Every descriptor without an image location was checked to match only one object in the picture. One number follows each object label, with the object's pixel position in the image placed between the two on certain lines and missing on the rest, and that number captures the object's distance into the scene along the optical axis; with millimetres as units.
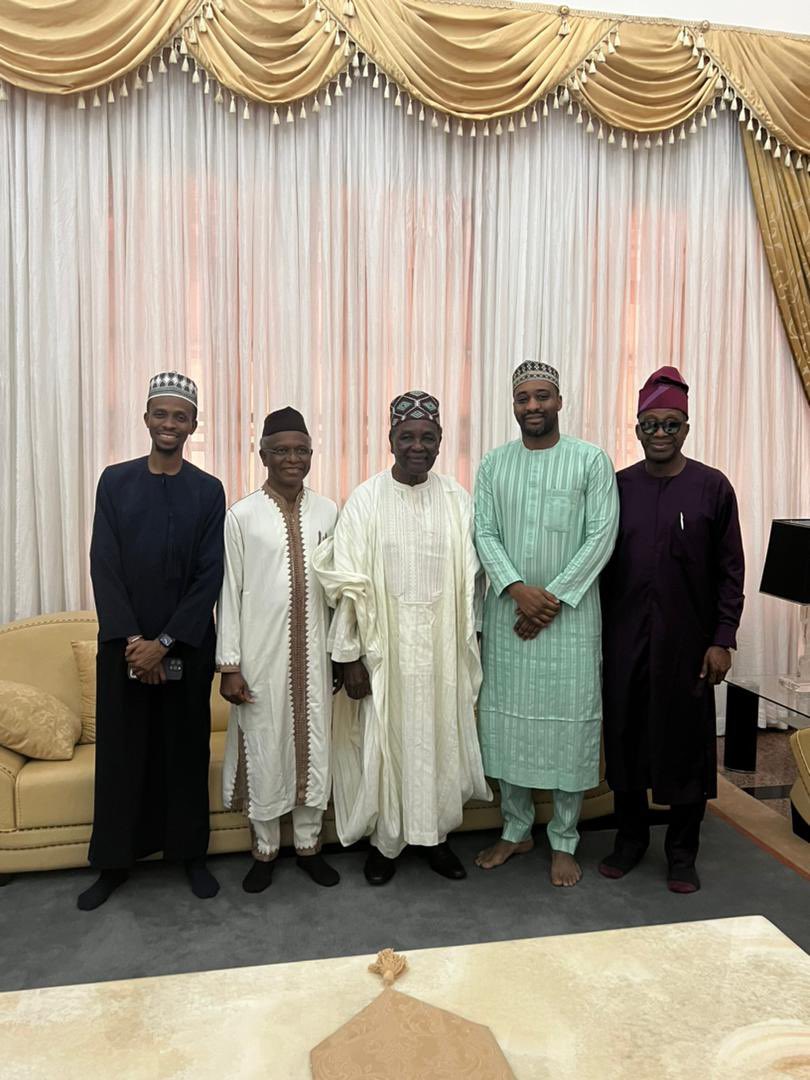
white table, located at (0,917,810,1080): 1383
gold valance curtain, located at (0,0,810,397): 3441
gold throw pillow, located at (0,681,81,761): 2820
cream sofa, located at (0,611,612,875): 2770
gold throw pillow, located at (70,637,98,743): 3113
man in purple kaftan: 2766
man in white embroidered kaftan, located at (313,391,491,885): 2746
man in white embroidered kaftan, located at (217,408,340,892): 2709
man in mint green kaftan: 2783
